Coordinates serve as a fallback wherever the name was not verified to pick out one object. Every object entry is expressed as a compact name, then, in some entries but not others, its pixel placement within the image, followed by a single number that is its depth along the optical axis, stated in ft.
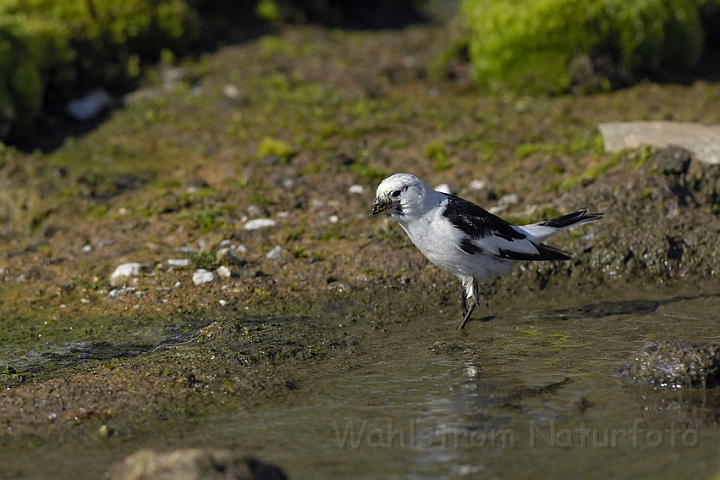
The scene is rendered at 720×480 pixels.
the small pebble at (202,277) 54.44
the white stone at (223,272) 54.85
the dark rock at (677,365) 38.60
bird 47.57
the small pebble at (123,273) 55.11
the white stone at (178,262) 56.08
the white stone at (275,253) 57.47
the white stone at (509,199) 62.18
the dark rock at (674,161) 59.88
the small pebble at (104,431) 35.22
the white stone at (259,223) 60.49
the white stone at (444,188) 63.31
